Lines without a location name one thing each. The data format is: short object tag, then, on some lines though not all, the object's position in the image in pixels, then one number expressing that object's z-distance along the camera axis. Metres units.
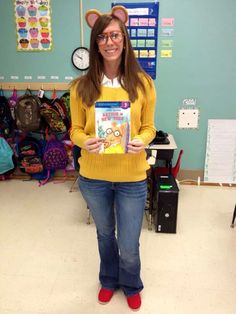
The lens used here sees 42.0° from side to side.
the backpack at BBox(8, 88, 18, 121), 3.28
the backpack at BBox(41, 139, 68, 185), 3.27
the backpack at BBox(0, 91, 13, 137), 3.24
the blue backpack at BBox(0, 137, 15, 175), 3.26
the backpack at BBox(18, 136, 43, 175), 3.35
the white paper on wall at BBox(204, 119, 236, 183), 3.15
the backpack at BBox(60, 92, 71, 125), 3.16
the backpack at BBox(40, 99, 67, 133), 3.13
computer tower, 2.35
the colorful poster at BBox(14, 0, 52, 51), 3.01
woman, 1.29
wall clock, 3.06
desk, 2.53
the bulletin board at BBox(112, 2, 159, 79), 2.89
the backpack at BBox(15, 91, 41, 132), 3.13
